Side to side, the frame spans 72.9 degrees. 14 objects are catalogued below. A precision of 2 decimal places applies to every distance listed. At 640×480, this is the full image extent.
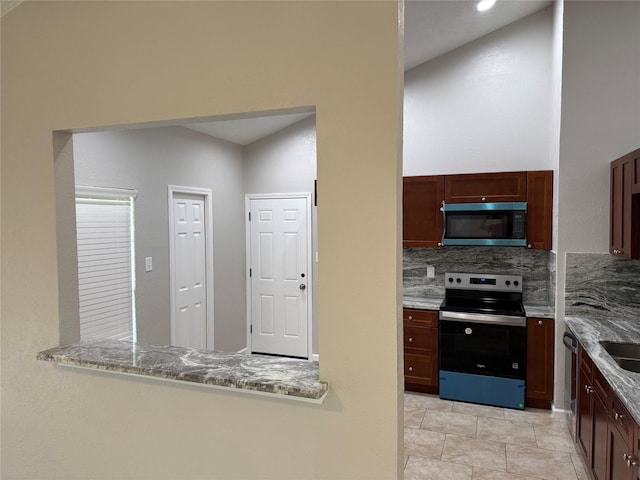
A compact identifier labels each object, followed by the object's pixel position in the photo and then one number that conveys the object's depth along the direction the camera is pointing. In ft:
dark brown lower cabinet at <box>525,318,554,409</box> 12.40
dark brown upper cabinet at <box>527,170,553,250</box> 12.94
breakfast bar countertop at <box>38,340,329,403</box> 5.35
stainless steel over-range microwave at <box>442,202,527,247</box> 13.06
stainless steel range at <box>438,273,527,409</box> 12.71
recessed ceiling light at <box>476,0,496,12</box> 11.38
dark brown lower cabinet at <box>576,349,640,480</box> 6.41
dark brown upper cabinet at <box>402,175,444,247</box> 14.14
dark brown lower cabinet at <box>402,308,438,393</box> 13.74
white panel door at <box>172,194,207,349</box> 14.19
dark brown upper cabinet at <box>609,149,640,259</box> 9.41
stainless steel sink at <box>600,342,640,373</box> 8.89
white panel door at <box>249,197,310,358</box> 17.28
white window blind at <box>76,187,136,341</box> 10.98
